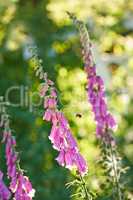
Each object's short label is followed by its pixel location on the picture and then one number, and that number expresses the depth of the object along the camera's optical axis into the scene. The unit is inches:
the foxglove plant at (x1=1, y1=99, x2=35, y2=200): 136.6
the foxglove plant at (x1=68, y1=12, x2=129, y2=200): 168.7
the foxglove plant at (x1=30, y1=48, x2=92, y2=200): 140.3
